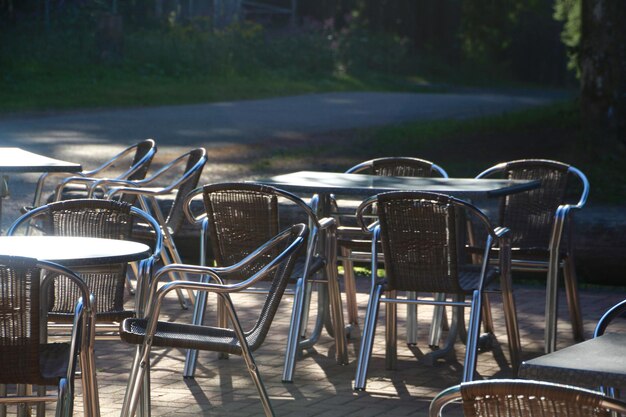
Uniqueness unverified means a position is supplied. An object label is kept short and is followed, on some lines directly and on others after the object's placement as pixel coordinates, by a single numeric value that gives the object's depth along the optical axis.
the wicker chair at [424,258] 7.42
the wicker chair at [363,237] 9.11
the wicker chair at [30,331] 4.85
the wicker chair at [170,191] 9.74
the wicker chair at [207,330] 5.73
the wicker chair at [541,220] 8.90
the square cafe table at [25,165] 8.71
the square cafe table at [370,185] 8.25
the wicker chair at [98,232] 6.66
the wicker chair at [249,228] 7.72
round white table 5.37
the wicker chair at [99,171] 10.38
